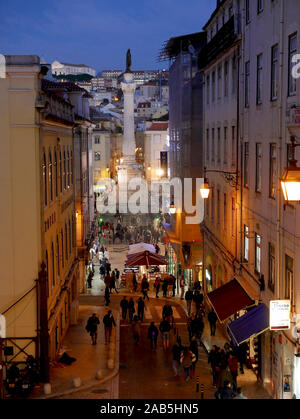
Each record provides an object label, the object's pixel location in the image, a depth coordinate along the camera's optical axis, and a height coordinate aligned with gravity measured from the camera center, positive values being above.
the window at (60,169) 27.49 -0.92
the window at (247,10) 23.97 +5.04
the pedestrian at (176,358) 22.17 -7.22
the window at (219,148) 32.06 -0.08
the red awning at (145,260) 38.09 -6.67
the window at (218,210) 32.38 -3.20
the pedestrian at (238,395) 15.79 -6.20
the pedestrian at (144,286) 37.34 -7.97
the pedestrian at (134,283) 40.62 -8.51
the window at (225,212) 30.01 -3.06
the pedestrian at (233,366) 20.17 -6.83
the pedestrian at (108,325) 26.58 -7.28
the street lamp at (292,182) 10.76 -0.60
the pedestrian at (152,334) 26.00 -7.53
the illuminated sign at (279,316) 16.30 -4.26
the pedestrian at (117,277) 43.66 -8.79
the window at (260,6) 21.30 +4.68
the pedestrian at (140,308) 30.56 -7.55
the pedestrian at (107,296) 35.78 -8.18
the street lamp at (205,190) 24.33 -1.63
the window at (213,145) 34.41 +0.07
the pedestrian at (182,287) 38.25 -8.46
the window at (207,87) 36.62 +3.36
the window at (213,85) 34.12 +3.23
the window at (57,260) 25.78 -4.46
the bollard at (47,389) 19.12 -7.09
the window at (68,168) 31.19 -0.98
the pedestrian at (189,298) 33.03 -7.68
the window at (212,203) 34.46 -3.05
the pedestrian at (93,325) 26.06 -7.13
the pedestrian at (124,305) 31.70 -7.69
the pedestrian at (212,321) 27.92 -7.50
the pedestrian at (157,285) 38.59 -8.23
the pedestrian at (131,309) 30.97 -7.72
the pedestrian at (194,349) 23.11 -7.21
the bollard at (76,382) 20.11 -7.26
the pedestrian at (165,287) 39.00 -8.41
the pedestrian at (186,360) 21.53 -7.10
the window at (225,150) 29.89 -0.17
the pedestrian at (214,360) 20.75 -6.86
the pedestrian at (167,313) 28.94 -7.38
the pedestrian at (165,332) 26.14 -7.51
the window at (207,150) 36.88 -0.20
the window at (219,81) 31.95 +3.23
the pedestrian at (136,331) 27.08 -7.63
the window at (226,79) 29.91 +3.12
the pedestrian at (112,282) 39.56 -8.23
